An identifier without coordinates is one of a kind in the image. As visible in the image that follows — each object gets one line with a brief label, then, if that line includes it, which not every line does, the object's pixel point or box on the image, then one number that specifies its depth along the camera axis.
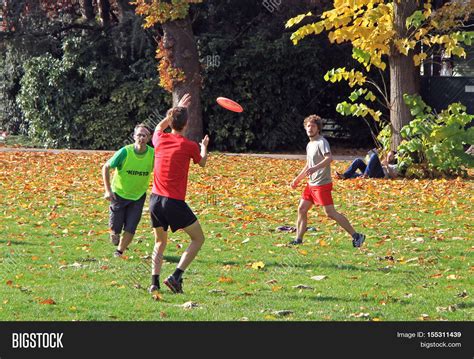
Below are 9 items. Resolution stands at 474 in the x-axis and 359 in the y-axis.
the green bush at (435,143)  37.37
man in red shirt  16.75
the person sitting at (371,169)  37.28
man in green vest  20.19
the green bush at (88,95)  54.12
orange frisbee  21.05
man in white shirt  21.70
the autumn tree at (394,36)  36.44
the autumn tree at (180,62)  50.00
